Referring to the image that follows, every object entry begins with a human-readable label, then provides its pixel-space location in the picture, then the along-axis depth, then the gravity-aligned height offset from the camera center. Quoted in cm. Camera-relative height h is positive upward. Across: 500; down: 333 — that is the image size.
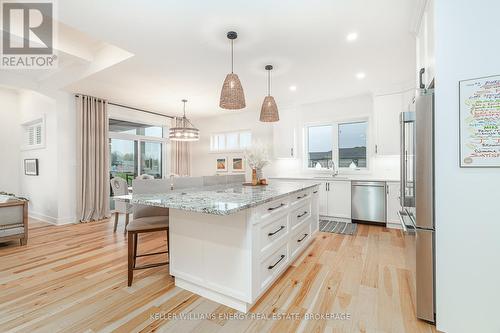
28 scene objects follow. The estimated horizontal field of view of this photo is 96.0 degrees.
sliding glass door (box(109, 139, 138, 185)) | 559 +20
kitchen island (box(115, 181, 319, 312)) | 175 -67
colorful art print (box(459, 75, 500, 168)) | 143 +28
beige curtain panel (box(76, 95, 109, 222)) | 475 +15
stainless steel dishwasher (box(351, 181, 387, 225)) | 428 -71
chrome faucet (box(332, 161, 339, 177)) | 522 -9
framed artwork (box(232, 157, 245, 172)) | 656 +4
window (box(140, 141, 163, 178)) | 623 +23
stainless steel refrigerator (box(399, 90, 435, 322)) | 160 -30
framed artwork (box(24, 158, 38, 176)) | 497 -1
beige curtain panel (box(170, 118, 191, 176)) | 684 +29
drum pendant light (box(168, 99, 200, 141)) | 445 +63
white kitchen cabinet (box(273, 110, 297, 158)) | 549 +71
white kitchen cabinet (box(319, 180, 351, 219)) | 453 -70
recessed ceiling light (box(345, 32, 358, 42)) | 260 +151
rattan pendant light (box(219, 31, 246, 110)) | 235 +75
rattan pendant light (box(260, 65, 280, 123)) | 306 +74
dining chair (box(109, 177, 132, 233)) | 399 -43
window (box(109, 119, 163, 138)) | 561 +101
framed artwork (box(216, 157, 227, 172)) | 686 +4
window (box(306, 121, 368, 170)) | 502 +46
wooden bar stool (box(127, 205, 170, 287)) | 211 -60
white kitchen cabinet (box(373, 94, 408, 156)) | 423 +83
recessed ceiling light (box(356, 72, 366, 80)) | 376 +152
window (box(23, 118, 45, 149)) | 481 +74
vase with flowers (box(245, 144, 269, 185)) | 315 +10
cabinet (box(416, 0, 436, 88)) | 174 +109
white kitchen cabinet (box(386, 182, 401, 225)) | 409 -69
